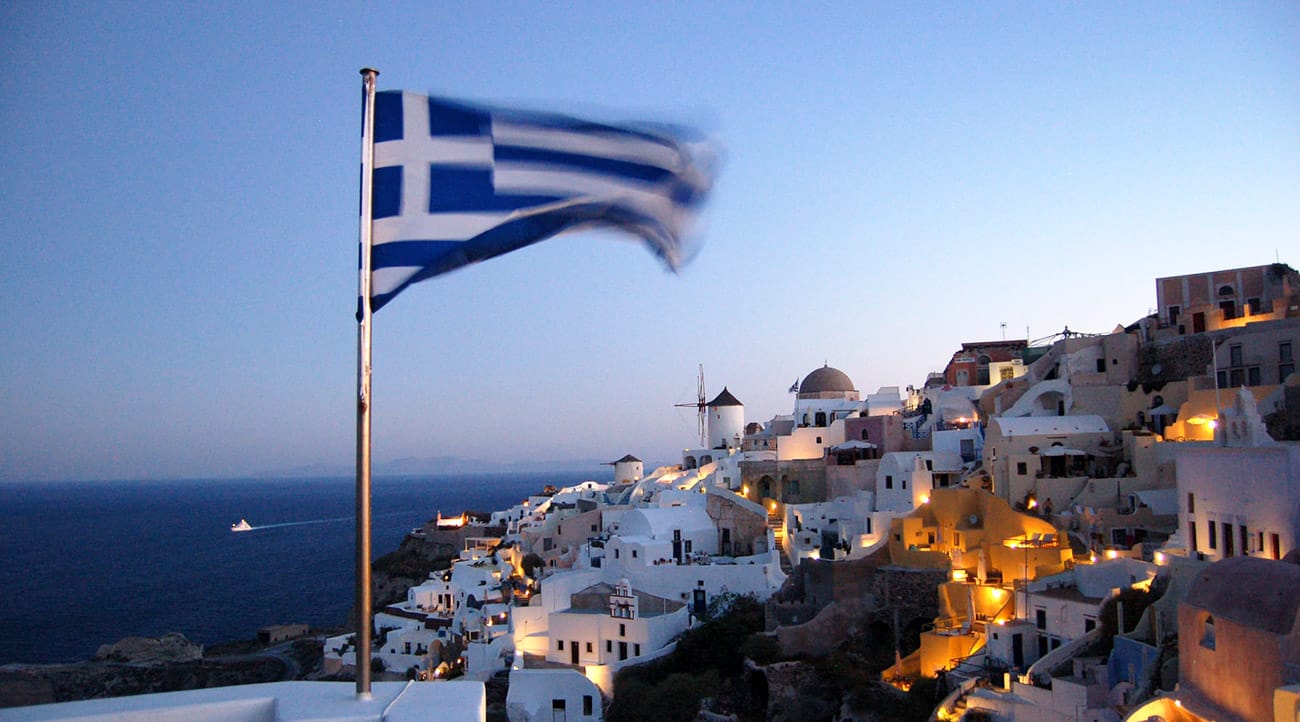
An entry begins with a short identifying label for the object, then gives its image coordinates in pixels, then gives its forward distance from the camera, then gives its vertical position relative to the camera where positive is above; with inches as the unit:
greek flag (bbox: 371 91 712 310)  198.2 +53.2
